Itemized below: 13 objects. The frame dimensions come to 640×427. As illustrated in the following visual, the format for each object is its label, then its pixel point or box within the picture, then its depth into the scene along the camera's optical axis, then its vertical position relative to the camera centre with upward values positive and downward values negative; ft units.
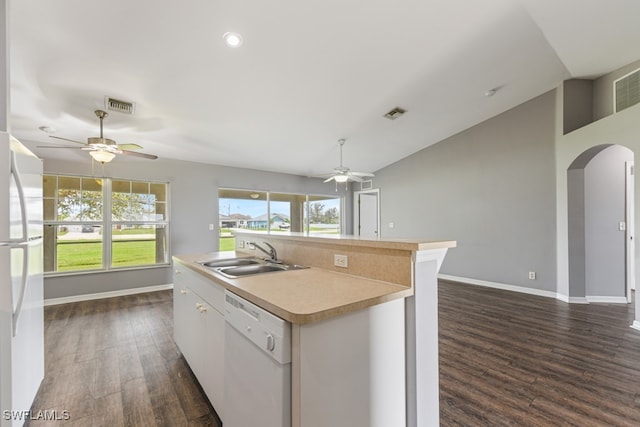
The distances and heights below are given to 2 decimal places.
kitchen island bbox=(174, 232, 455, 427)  3.35 -1.58
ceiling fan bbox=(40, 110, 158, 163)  10.08 +2.55
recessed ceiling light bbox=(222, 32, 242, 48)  7.86 +5.15
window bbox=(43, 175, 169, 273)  14.19 -0.41
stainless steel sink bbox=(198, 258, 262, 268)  7.26 -1.29
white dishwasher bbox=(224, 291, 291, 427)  3.32 -2.06
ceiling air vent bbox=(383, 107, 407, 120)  13.98 +5.32
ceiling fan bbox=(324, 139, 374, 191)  15.70 +2.43
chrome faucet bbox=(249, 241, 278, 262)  7.63 -1.07
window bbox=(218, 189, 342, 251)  19.92 +0.29
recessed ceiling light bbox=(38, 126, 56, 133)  12.06 +3.89
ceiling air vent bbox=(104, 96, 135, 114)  9.96 +4.12
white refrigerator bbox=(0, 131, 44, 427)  4.33 -1.07
